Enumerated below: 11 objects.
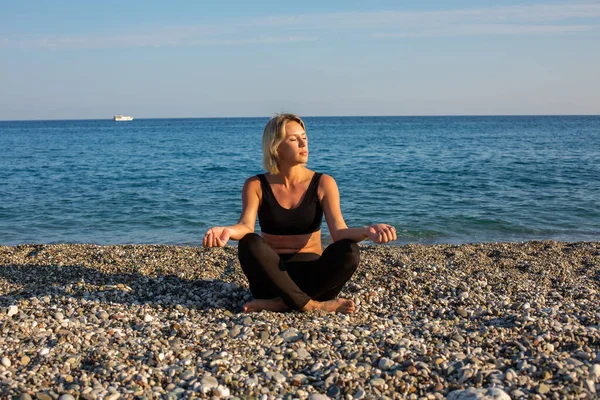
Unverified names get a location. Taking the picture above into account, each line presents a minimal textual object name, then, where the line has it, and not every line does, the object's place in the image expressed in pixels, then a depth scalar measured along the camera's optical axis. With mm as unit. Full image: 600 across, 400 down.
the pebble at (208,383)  3781
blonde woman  5508
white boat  189500
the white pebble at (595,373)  3799
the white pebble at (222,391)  3760
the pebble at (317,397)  3727
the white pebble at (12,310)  5559
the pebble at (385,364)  4137
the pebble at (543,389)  3667
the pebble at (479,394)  3568
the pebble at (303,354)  4348
